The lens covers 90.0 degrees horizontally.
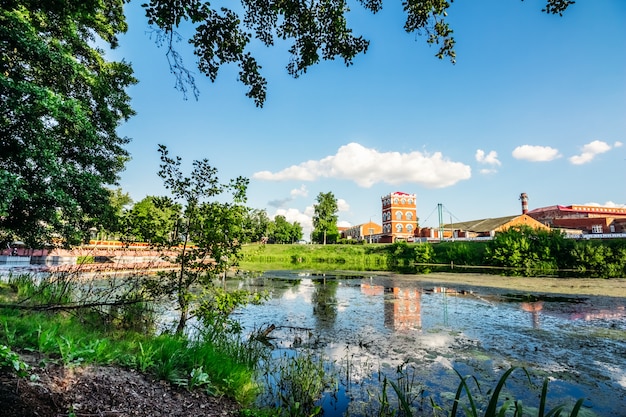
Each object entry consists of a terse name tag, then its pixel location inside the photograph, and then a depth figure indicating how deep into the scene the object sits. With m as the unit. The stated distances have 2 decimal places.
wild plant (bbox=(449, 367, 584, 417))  1.80
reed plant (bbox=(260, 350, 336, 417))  4.42
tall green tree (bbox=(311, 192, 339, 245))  68.62
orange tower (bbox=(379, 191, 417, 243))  68.12
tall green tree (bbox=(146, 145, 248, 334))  6.17
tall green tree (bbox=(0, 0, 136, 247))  8.42
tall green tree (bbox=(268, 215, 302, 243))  81.56
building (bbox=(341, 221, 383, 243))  79.44
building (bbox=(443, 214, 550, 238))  52.38
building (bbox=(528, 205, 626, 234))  50.53
